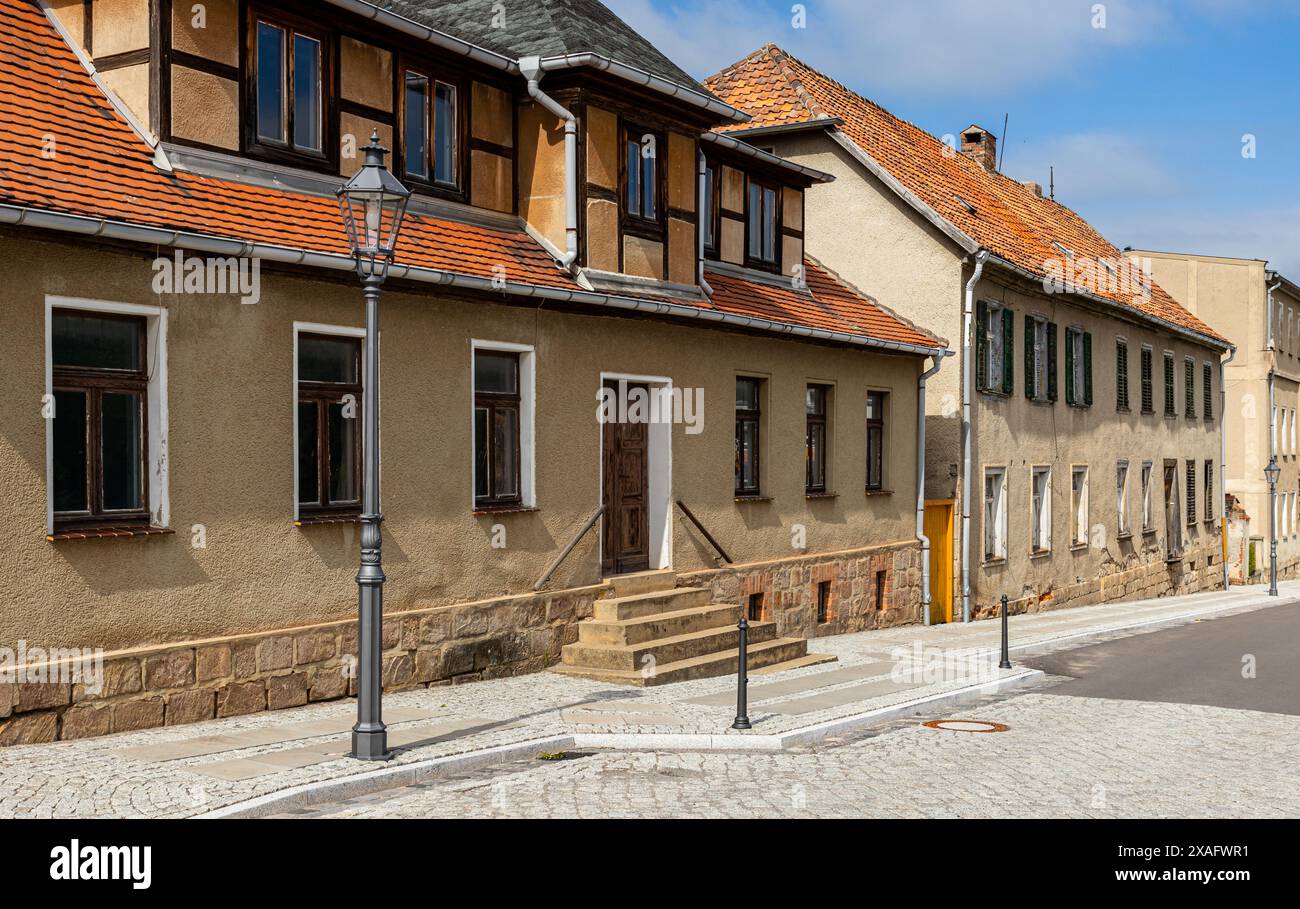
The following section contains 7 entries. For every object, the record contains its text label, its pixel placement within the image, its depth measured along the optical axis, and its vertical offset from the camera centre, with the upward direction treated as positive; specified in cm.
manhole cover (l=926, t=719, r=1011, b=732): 1146 -243
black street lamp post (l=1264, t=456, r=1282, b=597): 3256 -150
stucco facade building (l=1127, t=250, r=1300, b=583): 4325 +271
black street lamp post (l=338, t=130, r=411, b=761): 910 +15
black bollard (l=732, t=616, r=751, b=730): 1083 -198
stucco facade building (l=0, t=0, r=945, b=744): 978 +75
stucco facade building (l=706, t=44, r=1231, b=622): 2267 +192
